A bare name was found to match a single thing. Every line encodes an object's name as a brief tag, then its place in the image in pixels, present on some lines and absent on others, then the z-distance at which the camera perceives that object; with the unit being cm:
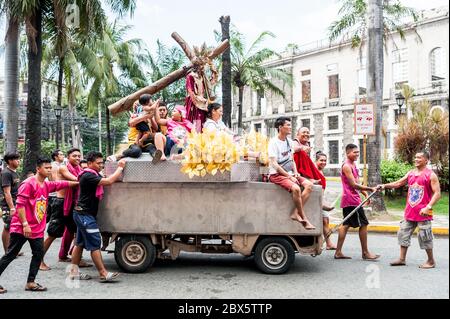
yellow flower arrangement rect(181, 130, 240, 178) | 569
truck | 594
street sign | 1073
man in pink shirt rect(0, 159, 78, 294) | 530
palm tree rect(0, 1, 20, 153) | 1253
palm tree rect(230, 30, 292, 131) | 2695
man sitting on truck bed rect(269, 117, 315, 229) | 584
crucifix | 772
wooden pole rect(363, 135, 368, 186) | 1144
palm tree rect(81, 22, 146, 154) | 2298
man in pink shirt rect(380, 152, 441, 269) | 653
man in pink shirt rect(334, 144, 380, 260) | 718
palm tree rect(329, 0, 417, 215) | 1180
